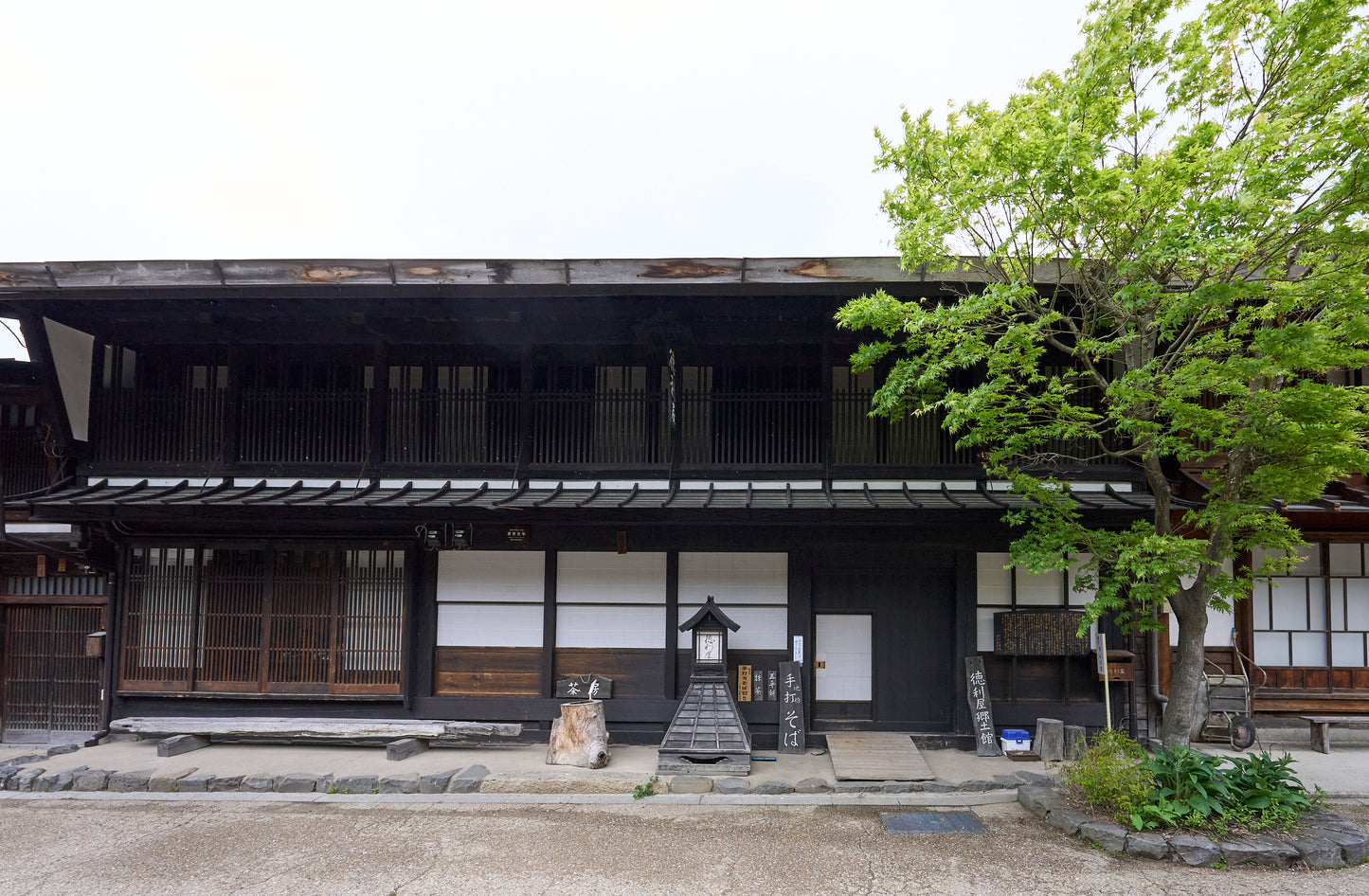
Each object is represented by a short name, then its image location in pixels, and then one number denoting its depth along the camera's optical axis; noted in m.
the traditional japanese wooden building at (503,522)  10.62
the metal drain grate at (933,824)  7.73
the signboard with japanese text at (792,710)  10.24
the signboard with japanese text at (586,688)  10.62
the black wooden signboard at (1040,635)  10.42
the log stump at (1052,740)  9.92
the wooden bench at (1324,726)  10.53
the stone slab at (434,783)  8.96
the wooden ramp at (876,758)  9.02
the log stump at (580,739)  9.59
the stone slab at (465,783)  8.95
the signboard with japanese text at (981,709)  10.07
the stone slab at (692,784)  8.88
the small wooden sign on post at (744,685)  10.63
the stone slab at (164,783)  9.09
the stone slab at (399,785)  8.95
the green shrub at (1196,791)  7.10
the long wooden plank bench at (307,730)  10.14
